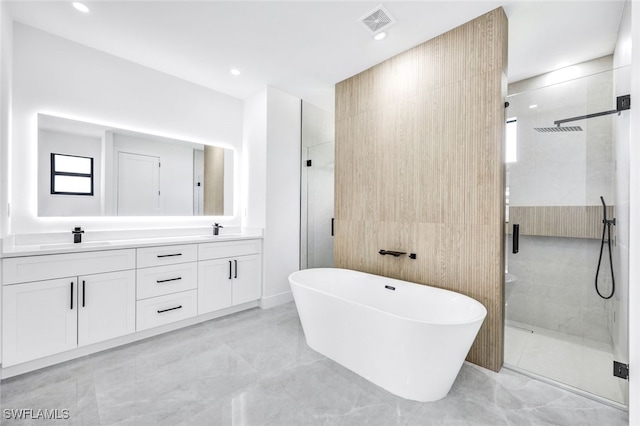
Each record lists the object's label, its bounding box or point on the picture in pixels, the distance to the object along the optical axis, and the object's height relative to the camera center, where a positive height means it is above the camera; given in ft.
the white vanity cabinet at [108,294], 5.95 -2.32
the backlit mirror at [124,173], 7.66 +1.33
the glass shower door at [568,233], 5.72 -0.48
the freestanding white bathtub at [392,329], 5.04 -2.60
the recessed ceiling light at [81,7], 6.47 +5.09
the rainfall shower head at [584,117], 5.07 +2.21
